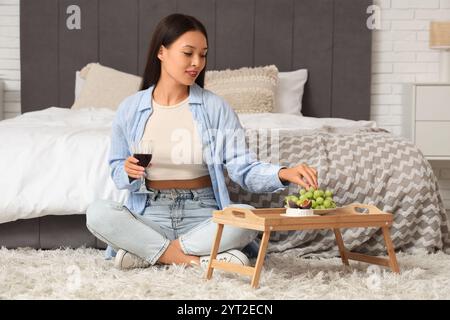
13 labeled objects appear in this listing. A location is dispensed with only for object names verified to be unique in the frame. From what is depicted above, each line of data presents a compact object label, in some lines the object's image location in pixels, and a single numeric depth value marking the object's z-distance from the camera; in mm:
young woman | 2873
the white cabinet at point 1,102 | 5630
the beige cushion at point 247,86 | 4844
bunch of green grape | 2641
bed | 3371
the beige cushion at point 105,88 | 5043
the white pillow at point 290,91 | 5266
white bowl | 2613
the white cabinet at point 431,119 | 5180
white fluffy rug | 2457
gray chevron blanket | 3352
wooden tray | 2479
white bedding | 3354
